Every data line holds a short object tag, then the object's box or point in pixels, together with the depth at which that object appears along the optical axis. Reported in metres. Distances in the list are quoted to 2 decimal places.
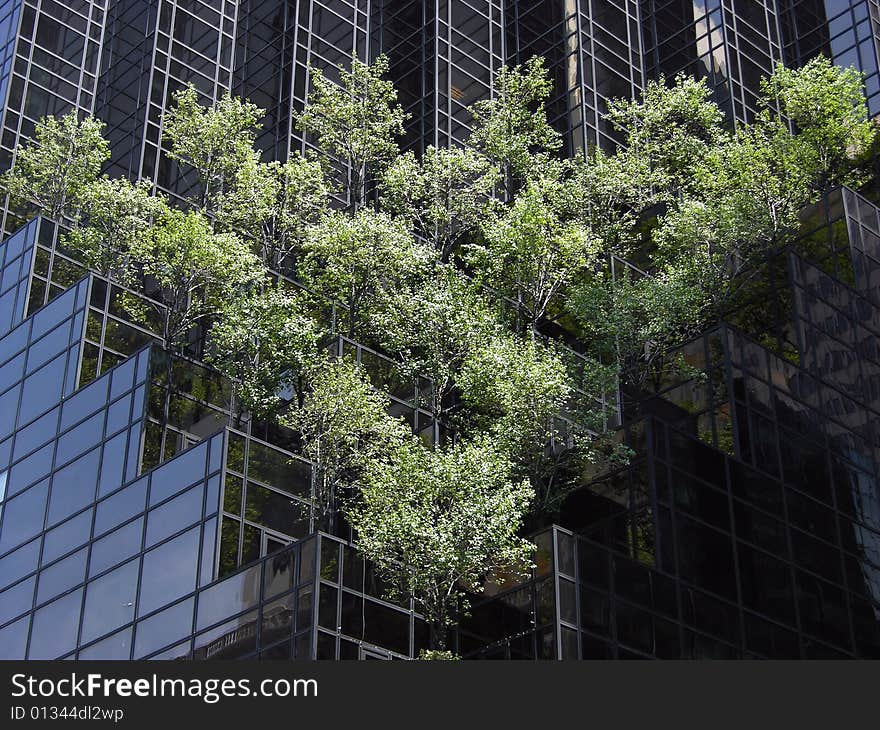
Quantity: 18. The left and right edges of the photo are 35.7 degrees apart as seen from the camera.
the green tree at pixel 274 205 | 63.31
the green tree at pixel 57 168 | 64.06
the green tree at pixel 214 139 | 66.38
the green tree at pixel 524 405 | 50.16
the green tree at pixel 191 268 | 55.09
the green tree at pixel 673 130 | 71.62
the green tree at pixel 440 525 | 42.69
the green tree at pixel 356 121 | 70.50
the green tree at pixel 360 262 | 57.72
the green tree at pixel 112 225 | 58.09
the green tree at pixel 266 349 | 51.56
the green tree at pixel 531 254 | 59.84
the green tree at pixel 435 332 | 54.84
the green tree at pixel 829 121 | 64.19
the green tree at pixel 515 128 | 72.25
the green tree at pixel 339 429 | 48.31
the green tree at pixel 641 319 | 57.38
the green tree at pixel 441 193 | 67.88
